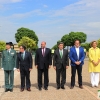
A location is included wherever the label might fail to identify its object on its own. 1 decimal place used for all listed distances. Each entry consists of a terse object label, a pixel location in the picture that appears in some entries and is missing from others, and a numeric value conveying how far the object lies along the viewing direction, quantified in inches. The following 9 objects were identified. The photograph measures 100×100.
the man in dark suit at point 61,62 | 186.5
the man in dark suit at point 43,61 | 183.9
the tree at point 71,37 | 1746.4
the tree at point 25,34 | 1590.2
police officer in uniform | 180.5
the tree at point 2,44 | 1622.6
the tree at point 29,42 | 1349.4
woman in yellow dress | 195.3
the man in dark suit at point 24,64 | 181.7
